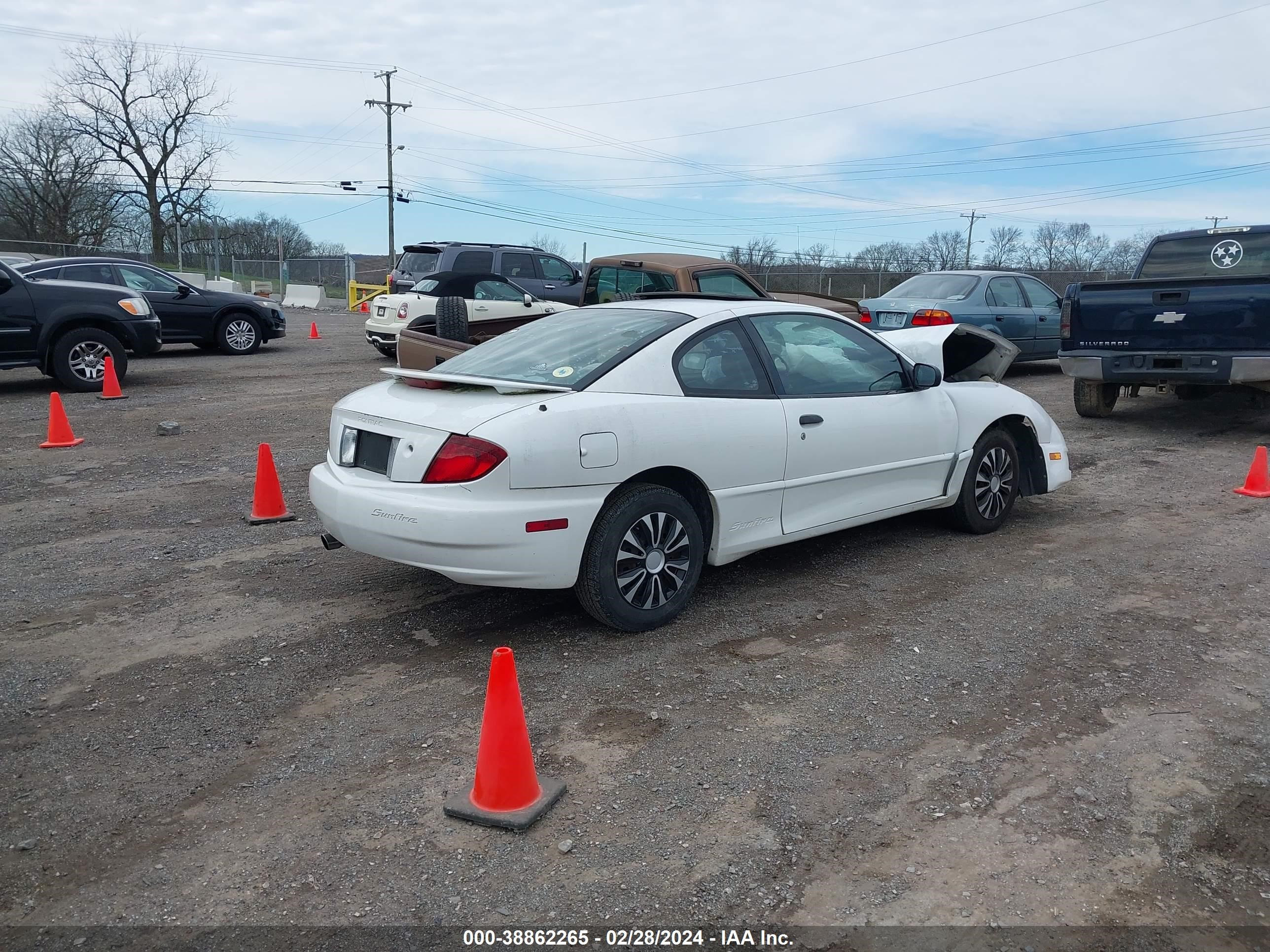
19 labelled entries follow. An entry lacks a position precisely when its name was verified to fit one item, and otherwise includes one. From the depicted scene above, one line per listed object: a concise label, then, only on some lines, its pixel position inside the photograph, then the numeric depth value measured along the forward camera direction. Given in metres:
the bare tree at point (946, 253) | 44.47
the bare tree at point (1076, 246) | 49.22
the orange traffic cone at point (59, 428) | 9.22
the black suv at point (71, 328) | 11.83
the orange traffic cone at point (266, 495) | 6.73
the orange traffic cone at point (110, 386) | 12.02
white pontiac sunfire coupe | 4.26
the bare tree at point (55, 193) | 51.09
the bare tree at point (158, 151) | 53.81
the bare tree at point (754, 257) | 36.69
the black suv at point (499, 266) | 17.34
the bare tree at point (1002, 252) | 47.72
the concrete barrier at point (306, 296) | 35.69
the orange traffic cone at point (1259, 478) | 7.55
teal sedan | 13.12
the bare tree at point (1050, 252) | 48.78
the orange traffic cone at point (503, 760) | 3.20
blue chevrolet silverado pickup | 9.16
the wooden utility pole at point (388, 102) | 52.78
